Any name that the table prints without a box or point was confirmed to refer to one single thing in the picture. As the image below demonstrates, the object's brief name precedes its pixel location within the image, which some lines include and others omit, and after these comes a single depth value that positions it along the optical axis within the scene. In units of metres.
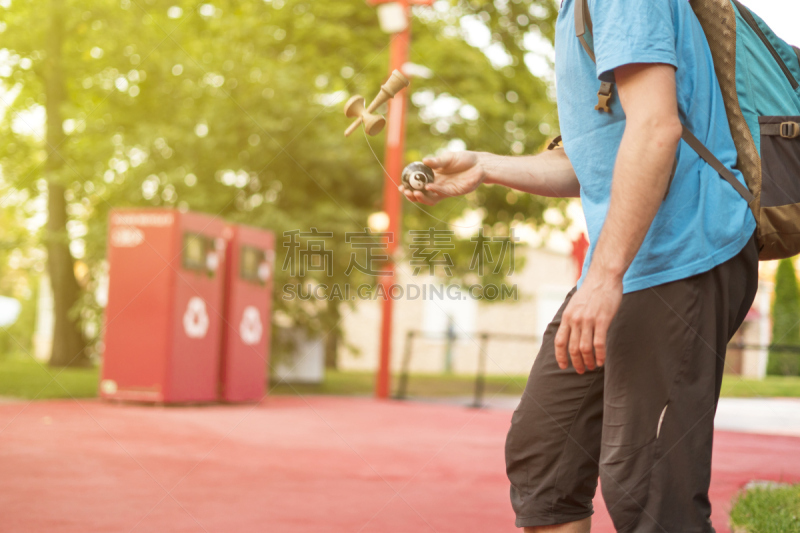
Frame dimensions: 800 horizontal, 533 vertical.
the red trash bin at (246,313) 10.67
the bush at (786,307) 25.53
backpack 1.76
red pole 13.08
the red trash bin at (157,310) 9.52
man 1.65
